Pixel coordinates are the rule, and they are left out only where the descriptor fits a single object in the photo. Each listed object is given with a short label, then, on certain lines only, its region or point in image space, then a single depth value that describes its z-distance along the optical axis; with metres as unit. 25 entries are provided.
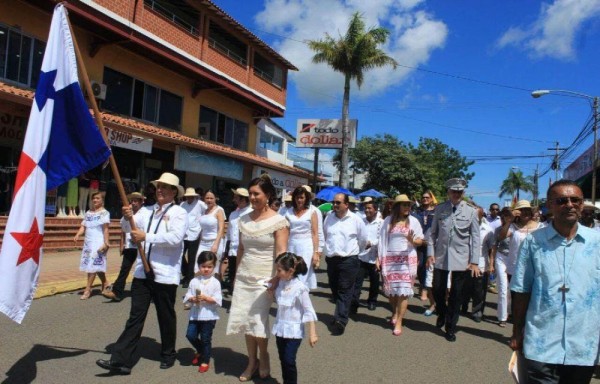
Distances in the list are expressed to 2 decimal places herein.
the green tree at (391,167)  36.44
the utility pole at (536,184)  70.95
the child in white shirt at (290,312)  4.11
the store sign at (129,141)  12.00
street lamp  22.11
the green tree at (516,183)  89.06
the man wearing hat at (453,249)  6.30
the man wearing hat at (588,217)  7.00
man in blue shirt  2.86
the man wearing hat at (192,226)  8.36
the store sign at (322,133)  25.95
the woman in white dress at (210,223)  8.07
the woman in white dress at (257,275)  4.45
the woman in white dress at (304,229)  6.62
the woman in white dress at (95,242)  7.50
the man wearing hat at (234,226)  8.34
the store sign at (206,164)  15.12
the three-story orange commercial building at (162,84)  11.52
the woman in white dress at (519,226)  6.81
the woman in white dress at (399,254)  6.61
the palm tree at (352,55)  24.64
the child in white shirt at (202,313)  4.77
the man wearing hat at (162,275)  4.58
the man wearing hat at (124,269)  7.46
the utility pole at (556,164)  45.16
